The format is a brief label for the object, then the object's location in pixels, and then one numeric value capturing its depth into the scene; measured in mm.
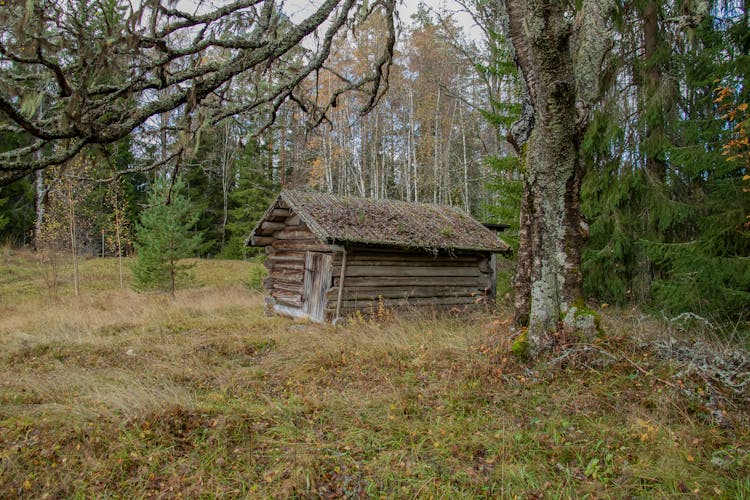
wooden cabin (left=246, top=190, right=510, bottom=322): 9609
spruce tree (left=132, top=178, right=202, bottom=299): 14398
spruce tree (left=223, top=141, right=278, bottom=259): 23859
